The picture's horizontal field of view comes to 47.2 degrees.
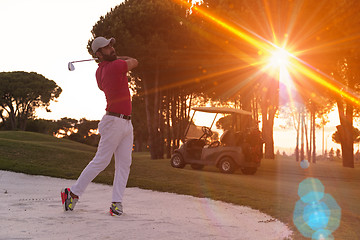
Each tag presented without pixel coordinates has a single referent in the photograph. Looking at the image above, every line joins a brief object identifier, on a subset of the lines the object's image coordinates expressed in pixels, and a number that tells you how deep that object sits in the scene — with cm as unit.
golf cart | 1567
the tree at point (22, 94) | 5412
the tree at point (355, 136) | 5162
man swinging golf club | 501
